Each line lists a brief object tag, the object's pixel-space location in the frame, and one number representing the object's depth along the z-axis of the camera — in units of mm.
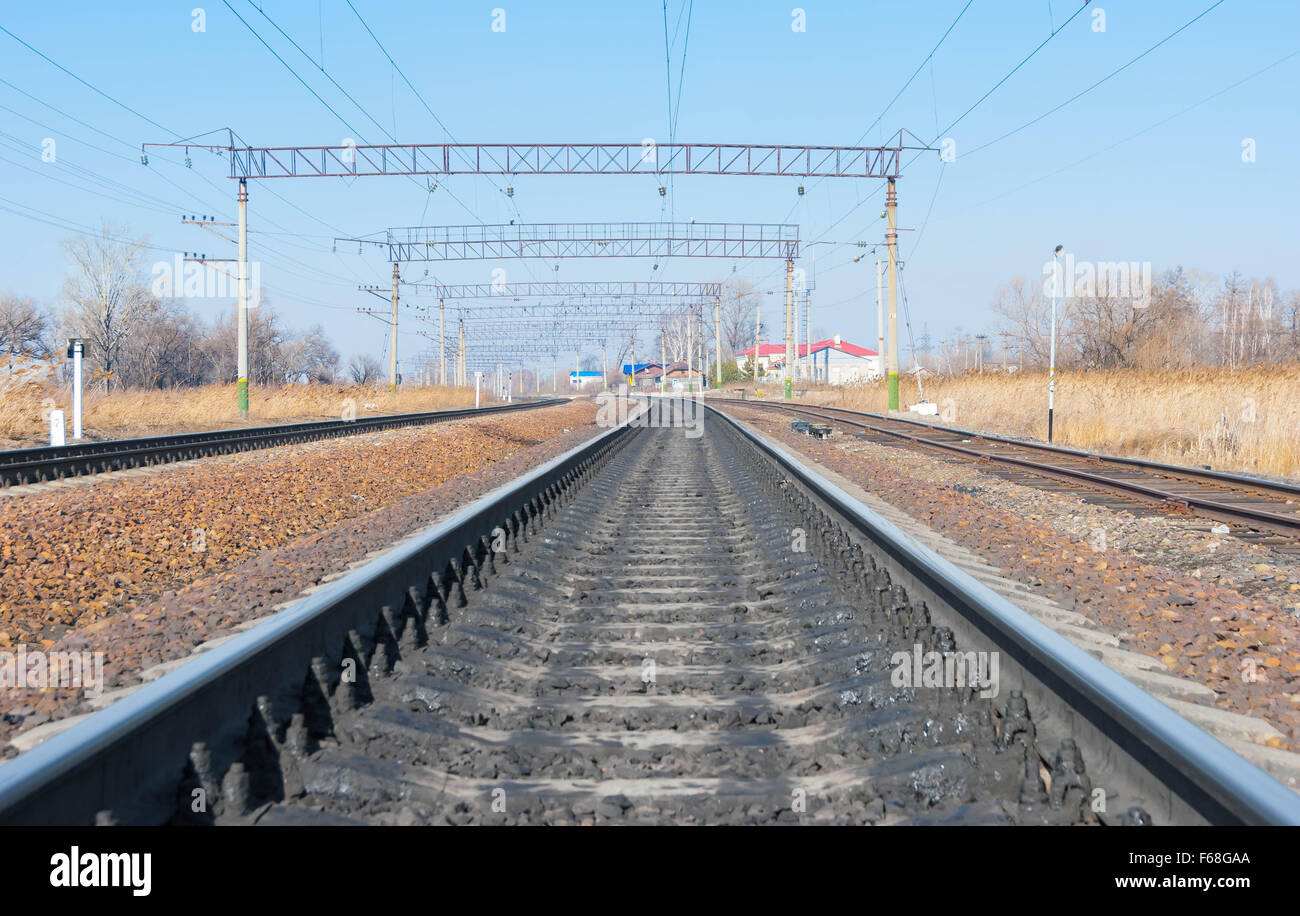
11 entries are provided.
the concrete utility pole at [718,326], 73812
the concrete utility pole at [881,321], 47406
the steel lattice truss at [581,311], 82625
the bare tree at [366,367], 112412
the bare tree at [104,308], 61062
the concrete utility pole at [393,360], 54594
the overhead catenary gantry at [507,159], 29625
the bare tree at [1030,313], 98081
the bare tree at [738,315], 139375
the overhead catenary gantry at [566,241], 44906
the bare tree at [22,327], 66250
